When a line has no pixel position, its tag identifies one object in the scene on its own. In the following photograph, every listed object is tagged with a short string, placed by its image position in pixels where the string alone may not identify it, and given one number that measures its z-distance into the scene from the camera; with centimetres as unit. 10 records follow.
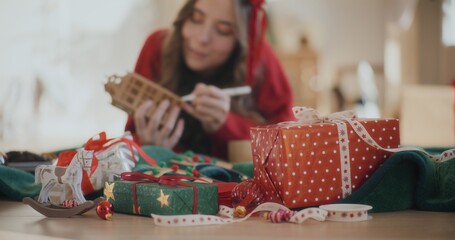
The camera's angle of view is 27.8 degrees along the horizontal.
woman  207
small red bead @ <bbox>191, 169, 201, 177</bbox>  130
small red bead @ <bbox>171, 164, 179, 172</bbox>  134
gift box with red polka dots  110
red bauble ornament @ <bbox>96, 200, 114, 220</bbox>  109
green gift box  105
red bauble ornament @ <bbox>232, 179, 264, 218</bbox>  113
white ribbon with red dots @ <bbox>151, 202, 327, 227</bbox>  103
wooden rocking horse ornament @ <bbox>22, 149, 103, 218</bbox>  111
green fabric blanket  112
